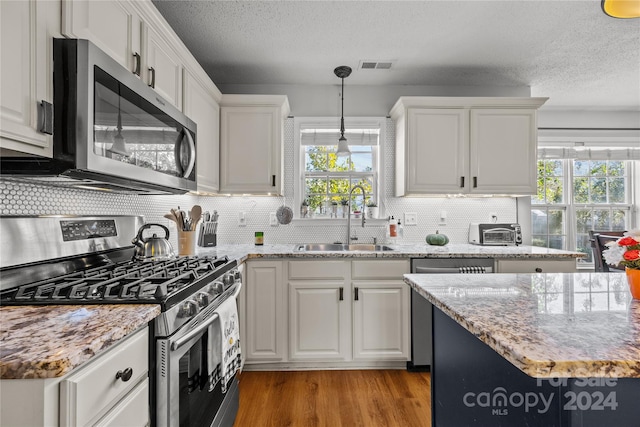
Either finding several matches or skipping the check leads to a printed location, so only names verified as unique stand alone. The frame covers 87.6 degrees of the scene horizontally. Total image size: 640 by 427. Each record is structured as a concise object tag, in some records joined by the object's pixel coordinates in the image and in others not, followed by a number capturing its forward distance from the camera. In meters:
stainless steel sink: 3.08
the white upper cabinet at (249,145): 2.83
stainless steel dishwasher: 2.49
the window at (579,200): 4.05
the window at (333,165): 3.23
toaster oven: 2.95
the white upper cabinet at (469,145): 2.87
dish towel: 1.42
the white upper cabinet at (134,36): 1.21
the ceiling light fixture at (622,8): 1.19
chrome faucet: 3.04
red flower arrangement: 1.08
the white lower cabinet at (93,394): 0.66
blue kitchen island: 0.67
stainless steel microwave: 1.09
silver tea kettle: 1.71
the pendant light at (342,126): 2.79
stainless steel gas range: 1.05
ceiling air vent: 2.77
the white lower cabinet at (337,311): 2.49
